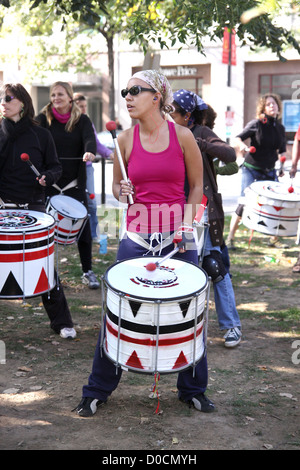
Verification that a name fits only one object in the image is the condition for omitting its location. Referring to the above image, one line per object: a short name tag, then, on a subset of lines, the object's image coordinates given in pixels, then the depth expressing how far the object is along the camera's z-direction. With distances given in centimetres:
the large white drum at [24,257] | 419
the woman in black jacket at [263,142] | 843
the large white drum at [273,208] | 712
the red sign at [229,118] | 2012
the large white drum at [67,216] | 602
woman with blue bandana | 456
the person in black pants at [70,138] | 652
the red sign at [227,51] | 2048
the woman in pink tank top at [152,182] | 359
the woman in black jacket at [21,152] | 495
